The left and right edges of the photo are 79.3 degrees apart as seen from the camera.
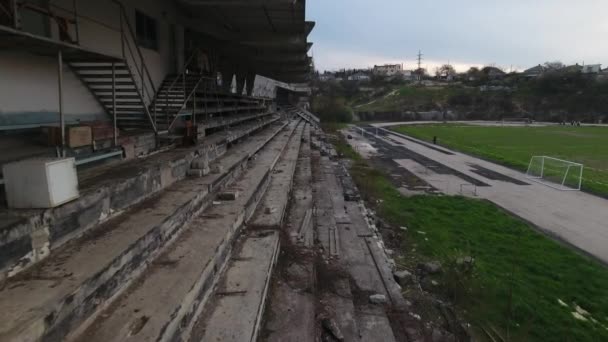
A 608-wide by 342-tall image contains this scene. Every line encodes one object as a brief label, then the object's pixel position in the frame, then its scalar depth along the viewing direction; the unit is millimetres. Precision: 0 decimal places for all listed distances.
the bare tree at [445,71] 161125
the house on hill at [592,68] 127975
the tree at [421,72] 161050
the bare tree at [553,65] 134912
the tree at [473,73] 135375
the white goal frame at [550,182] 17859
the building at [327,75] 144638
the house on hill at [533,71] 126662
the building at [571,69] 101000
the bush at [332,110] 66500
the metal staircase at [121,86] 5684
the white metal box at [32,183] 2680
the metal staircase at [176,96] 8072
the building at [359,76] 149625
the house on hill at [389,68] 185375
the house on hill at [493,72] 131475
